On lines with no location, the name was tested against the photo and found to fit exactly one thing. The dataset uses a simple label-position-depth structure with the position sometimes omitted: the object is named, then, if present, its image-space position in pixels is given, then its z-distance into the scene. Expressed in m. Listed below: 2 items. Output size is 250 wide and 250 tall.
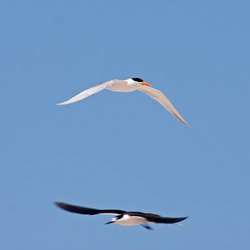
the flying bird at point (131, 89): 19.87
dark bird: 20.44
